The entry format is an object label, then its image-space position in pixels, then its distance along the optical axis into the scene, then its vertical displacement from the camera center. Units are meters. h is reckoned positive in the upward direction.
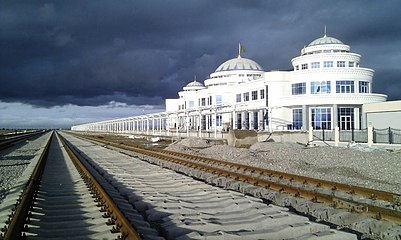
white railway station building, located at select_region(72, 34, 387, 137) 50.62 +4.71
